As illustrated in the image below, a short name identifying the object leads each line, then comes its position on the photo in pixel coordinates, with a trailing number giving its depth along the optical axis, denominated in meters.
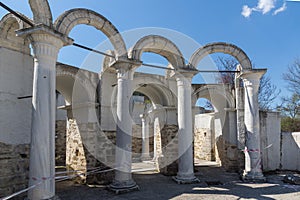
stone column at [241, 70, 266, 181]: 7.51
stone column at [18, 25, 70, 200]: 4.44
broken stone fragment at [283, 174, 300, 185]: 7.14
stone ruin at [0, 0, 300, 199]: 4.60
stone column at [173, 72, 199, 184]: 7.29
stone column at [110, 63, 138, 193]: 6.21
